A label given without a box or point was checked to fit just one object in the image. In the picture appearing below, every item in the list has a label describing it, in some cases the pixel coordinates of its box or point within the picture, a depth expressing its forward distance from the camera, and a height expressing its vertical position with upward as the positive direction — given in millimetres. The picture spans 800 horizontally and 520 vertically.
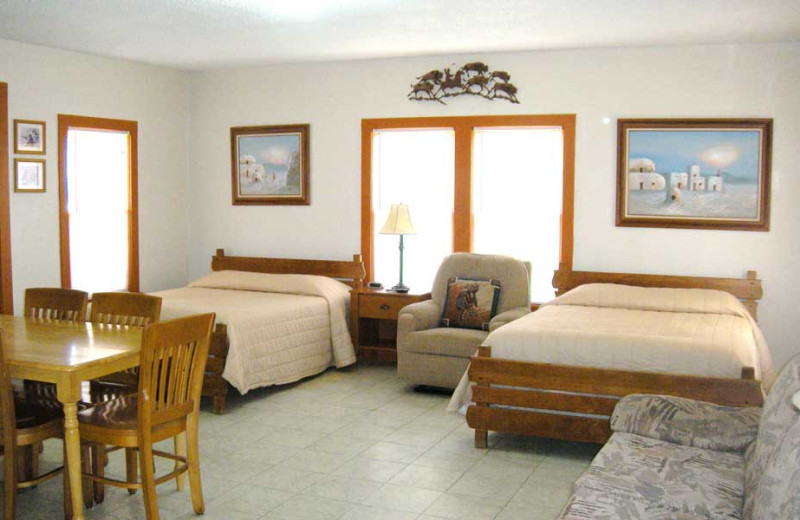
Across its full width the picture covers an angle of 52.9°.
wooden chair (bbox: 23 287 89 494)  4086 -444
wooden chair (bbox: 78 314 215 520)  3113 -769
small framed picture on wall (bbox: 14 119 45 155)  5906 +609
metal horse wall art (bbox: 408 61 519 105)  6289 +1080
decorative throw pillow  5840 -614
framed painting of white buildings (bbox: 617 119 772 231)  5688 +344
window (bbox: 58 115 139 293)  6340 +120
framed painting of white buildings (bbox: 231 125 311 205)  7031 +486
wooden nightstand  6348 -843
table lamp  6336 -27
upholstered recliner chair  5465 -753
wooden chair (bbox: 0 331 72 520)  3092 -845
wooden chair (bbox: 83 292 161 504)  3834 -473
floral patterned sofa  2178 -847
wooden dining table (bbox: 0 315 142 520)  3012 -543
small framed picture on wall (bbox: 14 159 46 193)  5922 +322
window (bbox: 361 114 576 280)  6176 +424
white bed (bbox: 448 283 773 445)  3998 -762
